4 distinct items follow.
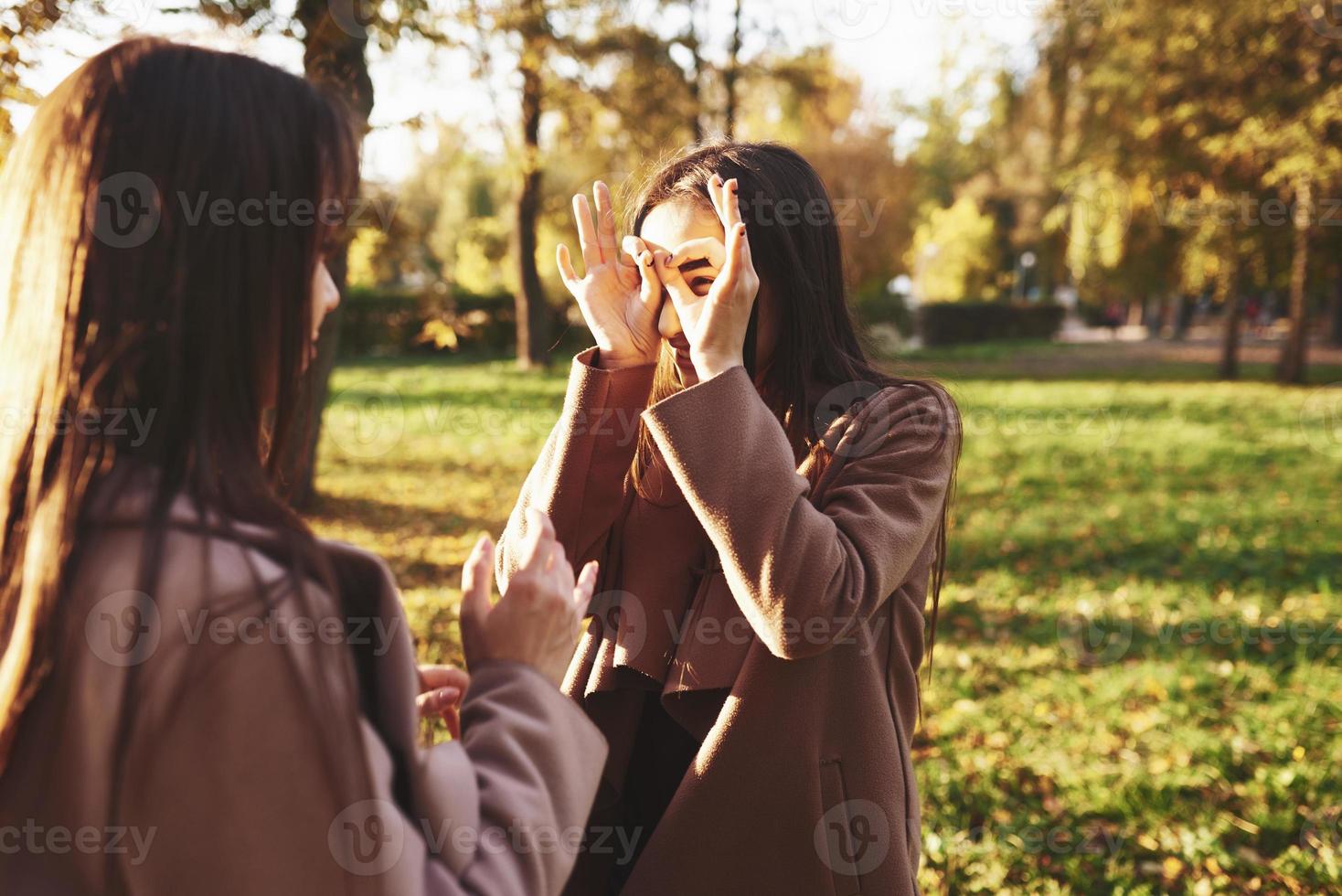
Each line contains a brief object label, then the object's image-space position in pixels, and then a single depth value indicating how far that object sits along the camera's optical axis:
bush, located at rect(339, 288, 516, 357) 25.89
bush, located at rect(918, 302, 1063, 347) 33.28
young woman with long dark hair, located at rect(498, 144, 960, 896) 1.56
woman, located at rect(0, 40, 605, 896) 0.93
